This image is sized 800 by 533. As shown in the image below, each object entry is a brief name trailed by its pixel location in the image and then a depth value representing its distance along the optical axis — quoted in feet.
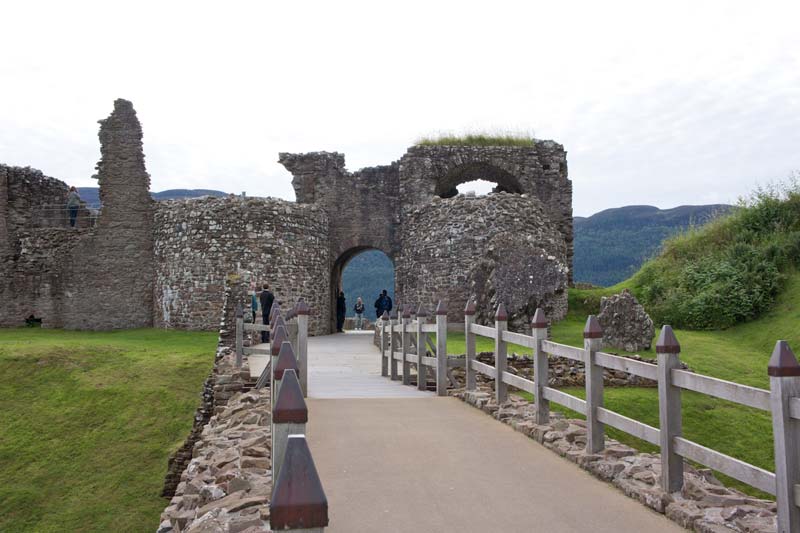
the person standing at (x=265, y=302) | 61.87
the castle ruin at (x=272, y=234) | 74.64
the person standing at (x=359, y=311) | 103.40
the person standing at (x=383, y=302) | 84.16
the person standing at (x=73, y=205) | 88.33
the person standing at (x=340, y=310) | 91.35
